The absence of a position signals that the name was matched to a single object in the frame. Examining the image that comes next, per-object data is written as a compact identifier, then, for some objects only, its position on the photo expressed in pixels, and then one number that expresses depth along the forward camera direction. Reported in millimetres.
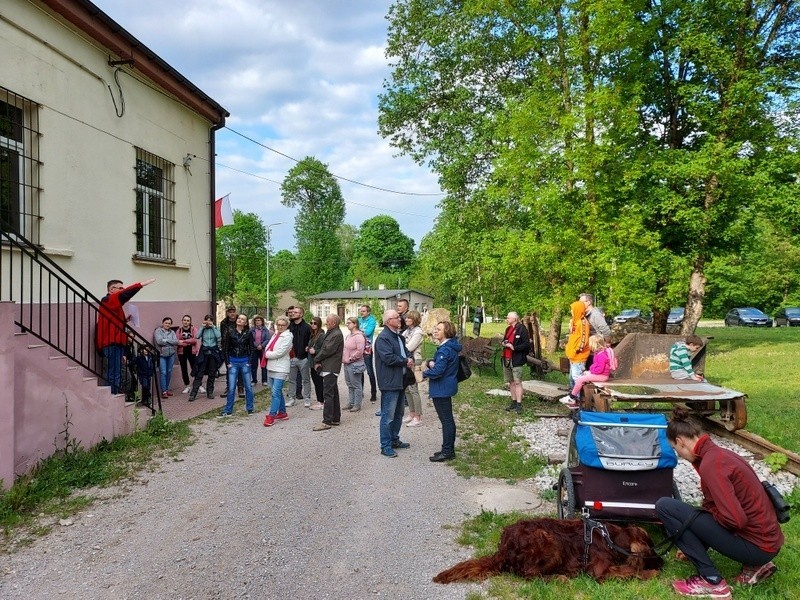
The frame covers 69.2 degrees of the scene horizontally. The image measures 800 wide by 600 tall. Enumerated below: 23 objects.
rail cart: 6999
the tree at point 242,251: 61800
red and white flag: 13453
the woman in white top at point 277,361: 8719
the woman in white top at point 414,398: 9102
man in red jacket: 8102
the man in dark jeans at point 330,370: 8742
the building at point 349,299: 61344
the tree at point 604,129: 14242
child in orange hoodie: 9055
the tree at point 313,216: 66188
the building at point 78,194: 6281
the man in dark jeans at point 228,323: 10506
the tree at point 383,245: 81000
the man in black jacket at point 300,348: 10384
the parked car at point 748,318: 42906
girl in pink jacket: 8461
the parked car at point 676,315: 47578
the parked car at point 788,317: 43375
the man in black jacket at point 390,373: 7012
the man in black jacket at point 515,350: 9797
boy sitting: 8742
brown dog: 3873
